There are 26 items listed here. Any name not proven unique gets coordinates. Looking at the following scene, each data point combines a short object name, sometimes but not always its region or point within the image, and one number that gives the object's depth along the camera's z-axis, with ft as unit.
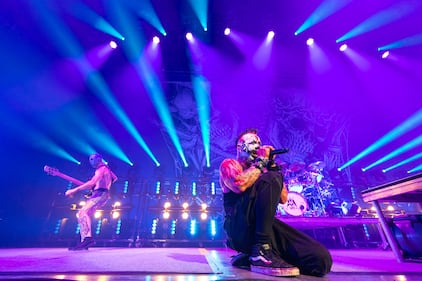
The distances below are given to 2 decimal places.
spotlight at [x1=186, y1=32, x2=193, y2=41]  23.46
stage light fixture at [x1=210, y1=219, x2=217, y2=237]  19.03
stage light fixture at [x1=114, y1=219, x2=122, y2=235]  18.54
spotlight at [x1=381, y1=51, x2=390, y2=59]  24.15
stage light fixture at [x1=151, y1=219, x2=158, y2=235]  18.83
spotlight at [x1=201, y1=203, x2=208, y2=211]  19.26
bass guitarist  14.26
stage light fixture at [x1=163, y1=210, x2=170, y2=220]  19.20
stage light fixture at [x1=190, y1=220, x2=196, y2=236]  18.87
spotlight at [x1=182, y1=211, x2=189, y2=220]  19.20
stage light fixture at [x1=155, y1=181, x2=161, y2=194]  20.87
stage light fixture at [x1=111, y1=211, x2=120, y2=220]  18.85
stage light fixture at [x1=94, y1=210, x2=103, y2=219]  18.75
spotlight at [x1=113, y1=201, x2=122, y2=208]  19.22
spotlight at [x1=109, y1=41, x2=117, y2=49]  22.55
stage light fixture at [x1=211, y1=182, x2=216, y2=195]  21.06
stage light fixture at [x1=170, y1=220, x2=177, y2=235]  18.76
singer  4.98
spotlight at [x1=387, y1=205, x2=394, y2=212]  19.78
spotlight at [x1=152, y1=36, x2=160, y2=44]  23.42
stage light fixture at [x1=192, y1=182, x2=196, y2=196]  20.88
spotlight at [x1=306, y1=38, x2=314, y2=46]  23.90
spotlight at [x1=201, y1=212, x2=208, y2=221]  19.17
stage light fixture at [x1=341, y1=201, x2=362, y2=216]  17.25
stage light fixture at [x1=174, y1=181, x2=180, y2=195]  20.99
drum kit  16.87
